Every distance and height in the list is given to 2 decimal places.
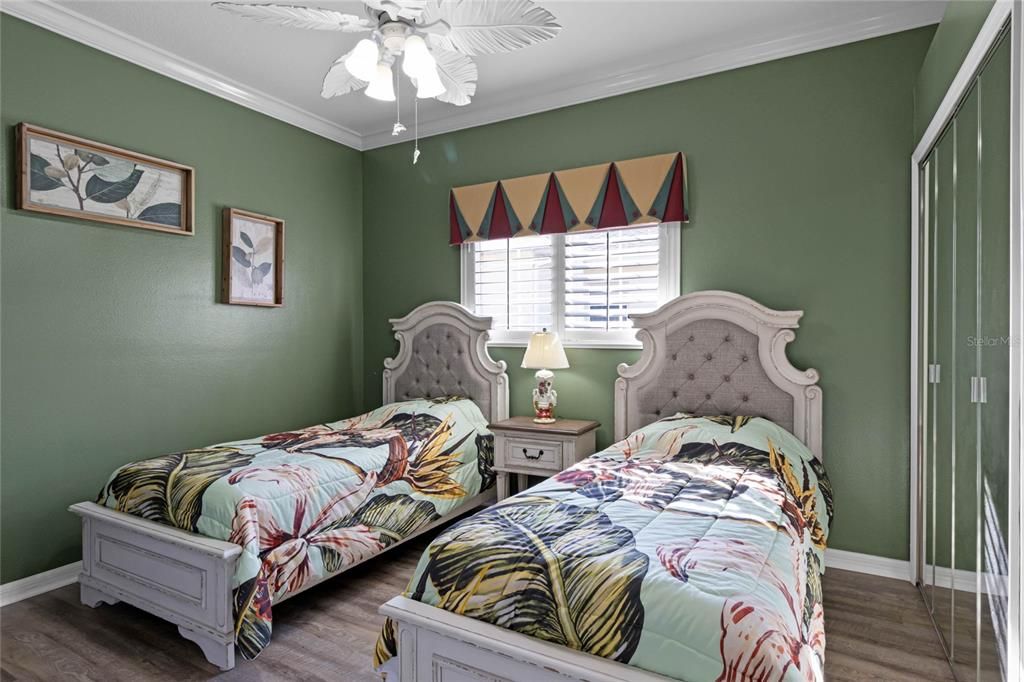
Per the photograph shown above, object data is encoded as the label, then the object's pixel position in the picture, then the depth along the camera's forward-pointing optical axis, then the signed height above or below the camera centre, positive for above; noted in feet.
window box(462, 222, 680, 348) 11.64 +1.14
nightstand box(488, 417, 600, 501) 11.13 -2.15
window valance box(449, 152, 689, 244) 11.25 +2.81
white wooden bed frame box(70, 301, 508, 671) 7.17 -3.17
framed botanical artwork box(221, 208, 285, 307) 12.05 +1.62
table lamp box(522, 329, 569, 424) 11.64 -0.54
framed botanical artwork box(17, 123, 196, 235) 9.16 +2.60
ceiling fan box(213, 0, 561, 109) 6.48 +3.60
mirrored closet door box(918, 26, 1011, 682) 5.22 -0.45
